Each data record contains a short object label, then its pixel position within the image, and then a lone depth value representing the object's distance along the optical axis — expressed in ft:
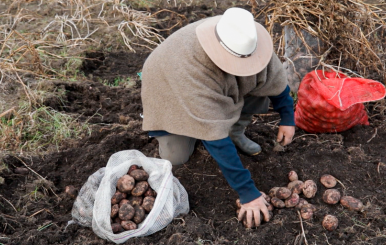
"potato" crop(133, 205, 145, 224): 7.90
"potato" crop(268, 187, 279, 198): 8.55
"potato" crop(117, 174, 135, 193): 8.30
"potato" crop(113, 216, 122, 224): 7.97
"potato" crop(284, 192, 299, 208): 8.25
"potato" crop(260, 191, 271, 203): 8.44
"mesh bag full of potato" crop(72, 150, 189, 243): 7.68
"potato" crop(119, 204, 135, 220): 7.84
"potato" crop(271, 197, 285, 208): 8.27
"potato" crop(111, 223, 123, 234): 7.73
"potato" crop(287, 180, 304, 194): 8.61
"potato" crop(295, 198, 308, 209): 8.24
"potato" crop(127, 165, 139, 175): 8.74
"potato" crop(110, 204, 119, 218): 7.96
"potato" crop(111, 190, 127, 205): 8.17
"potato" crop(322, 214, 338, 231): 7.72
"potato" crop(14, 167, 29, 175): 9.71
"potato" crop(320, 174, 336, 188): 8.70
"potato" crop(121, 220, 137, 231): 7.73
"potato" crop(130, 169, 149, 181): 8.48
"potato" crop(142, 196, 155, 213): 8.05
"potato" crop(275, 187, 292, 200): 8.35
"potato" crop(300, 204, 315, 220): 7.96
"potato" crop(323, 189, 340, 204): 8.26
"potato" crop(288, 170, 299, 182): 8.90
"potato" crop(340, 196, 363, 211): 8.06
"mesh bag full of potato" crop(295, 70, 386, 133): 9.73
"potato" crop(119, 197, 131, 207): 8.17
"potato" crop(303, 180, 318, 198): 8.47
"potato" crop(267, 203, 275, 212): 8.21
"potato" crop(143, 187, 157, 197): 8.34
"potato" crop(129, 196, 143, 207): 8.19
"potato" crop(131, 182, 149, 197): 8.30
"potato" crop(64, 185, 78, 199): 8.92
